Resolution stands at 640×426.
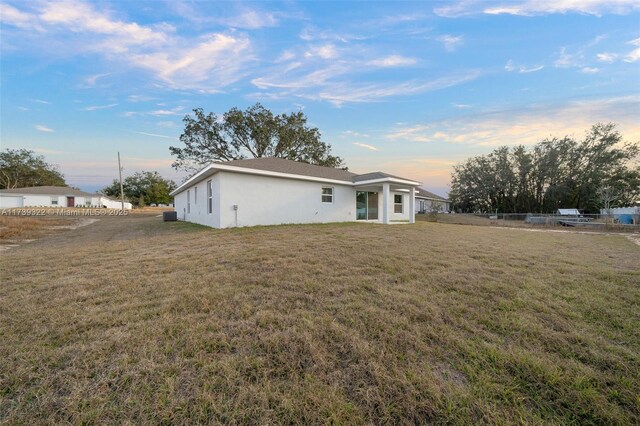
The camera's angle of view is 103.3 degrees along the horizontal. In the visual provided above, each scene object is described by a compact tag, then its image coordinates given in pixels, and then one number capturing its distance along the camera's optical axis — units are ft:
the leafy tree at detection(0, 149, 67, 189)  135.64
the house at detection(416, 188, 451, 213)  99.30
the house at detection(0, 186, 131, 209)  104.94
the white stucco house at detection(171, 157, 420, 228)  34.73
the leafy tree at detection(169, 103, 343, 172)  81.92
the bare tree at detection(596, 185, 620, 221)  55.16
